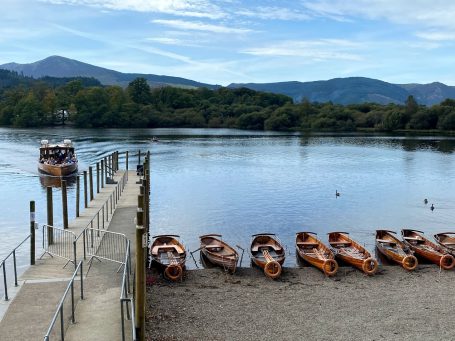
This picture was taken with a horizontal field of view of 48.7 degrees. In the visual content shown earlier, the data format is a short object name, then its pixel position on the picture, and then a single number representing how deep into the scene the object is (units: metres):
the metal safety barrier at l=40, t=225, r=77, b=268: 22.62
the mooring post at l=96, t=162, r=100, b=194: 46.12
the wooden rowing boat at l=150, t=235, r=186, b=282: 25.45
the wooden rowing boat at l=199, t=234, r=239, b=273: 27.06
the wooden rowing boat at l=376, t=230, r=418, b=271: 27.75
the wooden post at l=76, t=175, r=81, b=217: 34.52
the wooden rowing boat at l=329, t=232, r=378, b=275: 26.92
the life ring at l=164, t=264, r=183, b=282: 25.33
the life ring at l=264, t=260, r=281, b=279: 26.19
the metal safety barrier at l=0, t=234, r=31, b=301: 17.81
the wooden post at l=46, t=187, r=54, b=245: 25.86
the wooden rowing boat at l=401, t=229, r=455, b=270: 27.88
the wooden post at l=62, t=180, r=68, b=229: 29.72
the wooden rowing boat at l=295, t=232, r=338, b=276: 26.81
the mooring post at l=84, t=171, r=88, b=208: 38.96
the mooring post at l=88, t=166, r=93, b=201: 42.16
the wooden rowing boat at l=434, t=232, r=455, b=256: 29.77
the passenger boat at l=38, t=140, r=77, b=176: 61.28
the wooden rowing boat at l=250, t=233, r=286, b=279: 26.30
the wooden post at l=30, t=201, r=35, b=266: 21.75
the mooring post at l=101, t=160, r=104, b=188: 49.48
